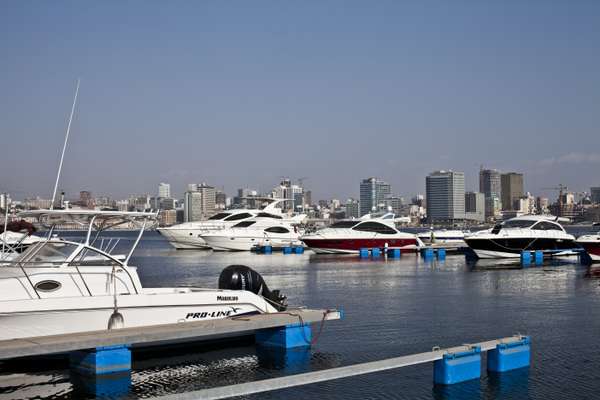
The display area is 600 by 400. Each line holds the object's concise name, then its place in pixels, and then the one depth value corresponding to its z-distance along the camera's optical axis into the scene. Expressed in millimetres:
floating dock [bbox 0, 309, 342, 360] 12539
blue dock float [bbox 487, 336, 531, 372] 13859
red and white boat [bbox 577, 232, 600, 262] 43812
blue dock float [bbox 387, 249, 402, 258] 55284
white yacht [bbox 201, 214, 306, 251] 62938
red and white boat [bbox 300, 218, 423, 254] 55875
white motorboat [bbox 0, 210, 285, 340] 14086
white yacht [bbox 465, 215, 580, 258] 48125
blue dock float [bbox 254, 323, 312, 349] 15867
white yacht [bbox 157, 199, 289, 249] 65750
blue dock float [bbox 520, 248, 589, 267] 46250
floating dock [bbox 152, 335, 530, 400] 9617
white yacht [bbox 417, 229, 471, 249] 65625
